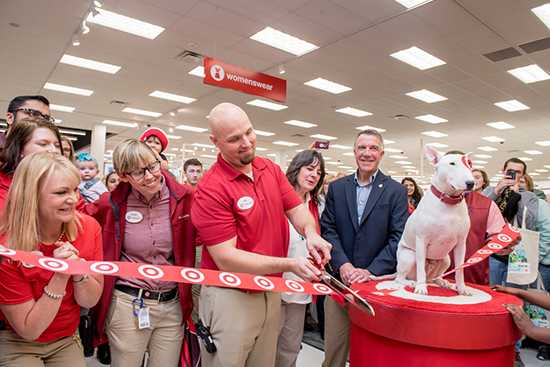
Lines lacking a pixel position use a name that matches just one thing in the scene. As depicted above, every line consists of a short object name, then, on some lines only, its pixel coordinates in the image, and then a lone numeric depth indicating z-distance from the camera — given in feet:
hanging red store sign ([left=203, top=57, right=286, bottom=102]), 18.02
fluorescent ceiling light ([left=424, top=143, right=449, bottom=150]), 50.08
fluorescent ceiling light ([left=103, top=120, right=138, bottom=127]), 43.88
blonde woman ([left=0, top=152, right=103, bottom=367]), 4.74
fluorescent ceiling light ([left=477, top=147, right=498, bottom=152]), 52.73
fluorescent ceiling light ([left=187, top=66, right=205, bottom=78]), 25.85
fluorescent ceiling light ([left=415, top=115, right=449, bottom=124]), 36.86
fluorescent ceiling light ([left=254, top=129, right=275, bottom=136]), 46.83
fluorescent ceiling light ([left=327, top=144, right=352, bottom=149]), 54.90
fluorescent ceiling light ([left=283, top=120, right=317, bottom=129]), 41.40
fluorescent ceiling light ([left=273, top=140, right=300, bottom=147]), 54.49
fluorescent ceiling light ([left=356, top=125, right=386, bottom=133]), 41.68
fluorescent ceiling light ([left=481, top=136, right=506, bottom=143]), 45.23
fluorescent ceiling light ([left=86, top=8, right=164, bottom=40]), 18.93
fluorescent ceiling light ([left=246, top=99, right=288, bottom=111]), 33.58
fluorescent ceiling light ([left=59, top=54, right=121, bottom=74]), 24.89
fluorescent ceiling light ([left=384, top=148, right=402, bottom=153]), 57.14
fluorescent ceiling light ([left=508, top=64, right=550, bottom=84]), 24.03
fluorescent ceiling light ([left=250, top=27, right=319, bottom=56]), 20.52
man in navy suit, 7.30
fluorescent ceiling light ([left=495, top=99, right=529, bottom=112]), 31.12
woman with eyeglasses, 6.36
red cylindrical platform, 4.71
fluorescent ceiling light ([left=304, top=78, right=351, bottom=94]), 27.89
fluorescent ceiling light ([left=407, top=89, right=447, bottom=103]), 29.45
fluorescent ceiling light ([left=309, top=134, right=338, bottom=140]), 48.44
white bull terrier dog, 5.15
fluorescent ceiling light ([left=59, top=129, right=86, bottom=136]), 49.01
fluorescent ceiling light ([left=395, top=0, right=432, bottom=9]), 16.67
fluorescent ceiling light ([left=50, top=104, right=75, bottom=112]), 36.83
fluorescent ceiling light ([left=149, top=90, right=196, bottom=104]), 32.04
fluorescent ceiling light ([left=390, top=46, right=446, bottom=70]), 22.11
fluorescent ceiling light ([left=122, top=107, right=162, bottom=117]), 37.81
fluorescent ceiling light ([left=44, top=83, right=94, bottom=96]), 30.59
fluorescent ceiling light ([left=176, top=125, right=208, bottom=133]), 45.05
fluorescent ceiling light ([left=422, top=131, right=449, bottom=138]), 43.98
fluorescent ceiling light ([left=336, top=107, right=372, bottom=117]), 34.96
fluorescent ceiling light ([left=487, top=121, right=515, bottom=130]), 38.24
